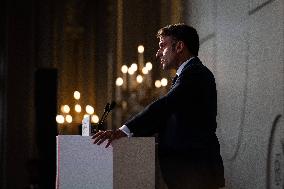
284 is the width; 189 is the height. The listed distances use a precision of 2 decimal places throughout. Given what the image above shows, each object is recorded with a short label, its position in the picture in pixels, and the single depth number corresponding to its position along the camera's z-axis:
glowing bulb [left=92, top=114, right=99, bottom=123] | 14.42
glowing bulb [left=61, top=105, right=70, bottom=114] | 15.61
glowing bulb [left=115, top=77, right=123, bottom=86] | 12.78
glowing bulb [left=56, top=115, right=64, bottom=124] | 15.12
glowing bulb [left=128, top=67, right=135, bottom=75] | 12.04
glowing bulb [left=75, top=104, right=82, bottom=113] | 15.96
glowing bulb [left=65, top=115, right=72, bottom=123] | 15.47
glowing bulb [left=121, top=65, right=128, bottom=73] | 12.60
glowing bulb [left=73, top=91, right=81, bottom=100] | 15.47
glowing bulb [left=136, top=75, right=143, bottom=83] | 11.82
